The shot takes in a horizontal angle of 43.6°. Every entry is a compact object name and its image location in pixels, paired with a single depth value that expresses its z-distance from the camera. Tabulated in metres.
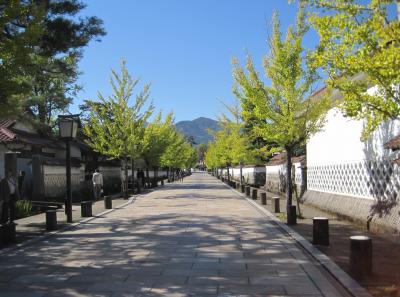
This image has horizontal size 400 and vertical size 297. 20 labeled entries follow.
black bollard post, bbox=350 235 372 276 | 7.91
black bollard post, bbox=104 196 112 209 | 21.78
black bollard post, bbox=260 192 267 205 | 23.17
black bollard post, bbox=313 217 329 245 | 10.93
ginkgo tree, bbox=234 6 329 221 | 16.80
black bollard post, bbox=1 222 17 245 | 11.65
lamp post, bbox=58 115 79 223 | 17.11
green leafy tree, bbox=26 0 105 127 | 14.29
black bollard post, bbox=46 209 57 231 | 14.34
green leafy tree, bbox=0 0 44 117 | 10.62
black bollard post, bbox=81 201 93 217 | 18.12
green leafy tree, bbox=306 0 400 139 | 7.25
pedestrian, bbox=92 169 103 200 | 28.58
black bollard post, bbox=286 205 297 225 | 15.06
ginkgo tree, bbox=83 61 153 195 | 31.47
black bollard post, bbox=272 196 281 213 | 19.30
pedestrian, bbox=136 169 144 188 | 39.45
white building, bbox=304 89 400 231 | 13.04
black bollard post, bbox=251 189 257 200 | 27.00
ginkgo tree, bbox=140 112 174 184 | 39.11
